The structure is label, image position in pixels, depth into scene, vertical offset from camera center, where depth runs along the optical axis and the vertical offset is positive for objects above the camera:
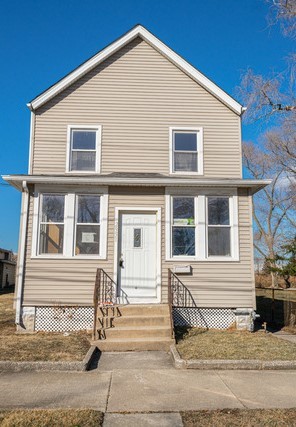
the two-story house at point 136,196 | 8.77 +1.66
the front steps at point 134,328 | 7.07 -1.43
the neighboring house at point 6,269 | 26.95 -0.83
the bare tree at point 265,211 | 34.25 +5.31
